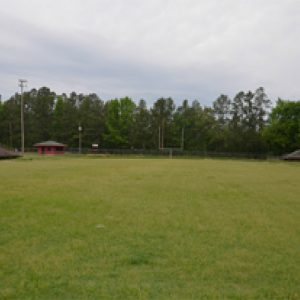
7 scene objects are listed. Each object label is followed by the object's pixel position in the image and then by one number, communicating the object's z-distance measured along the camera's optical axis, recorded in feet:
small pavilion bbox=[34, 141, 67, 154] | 206.85
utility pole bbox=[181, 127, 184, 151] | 235.99
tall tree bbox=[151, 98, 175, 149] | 241.55
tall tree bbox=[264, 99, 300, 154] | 189.26
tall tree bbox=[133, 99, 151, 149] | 236.43
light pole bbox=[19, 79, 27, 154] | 164.55
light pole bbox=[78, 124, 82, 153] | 224.29
